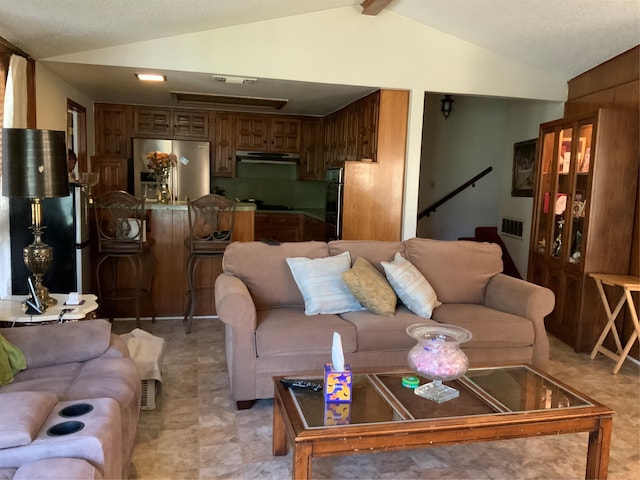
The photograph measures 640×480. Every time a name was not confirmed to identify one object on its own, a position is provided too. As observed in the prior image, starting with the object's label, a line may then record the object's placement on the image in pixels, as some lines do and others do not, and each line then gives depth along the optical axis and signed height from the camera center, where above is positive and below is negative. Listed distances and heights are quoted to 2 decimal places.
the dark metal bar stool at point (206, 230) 4.25 -0.46
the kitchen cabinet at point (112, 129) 6.52 +0.57
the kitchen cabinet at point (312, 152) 7.18 +0.41
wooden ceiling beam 4.12 +1.48
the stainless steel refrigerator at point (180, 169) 6.57 +0.09
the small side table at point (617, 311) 3.66 -0.90
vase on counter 5.14 -0.09
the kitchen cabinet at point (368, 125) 4.93 +0.59
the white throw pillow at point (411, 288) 3.27 -0.67
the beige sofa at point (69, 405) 1.52 -0.85
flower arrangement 5.19 +0.12
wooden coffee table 1.84 -0.90
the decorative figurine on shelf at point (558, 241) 4.50 -0.45
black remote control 2.20 -0.89
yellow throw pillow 3.14 -0.67
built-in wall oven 5.01 -0.21
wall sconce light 6.68 +1.07
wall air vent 5.82 -0.45
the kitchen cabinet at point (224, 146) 6.89 +0.43
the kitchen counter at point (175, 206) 4.46 -0.27
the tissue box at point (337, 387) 2.07 -0.83
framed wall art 5.58 +0.24
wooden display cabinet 4.00 -0.17
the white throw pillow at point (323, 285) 3.21 -0.66
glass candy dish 2.16 -0.75
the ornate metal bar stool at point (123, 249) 4.09 -0.61
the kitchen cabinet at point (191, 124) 6.76 +0.70
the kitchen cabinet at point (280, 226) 7.19 -0.66
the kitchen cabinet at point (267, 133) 6.99 +0.64
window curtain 3.38 +0.33
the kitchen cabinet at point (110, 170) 6.39 +0.03
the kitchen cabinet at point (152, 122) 6.64 +0.69
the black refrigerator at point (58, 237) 3.47 -0.47
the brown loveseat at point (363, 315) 2.87 -0.82
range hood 7.02 +0.31
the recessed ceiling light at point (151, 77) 4.59 +0.90
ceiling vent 4.56 +0.90
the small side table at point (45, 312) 2.69 -0.77
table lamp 2.65 +0.02
